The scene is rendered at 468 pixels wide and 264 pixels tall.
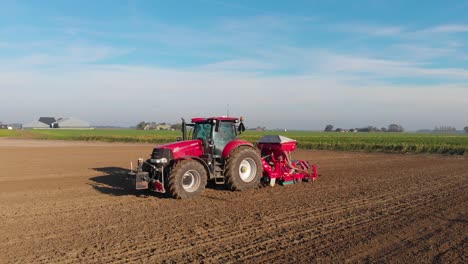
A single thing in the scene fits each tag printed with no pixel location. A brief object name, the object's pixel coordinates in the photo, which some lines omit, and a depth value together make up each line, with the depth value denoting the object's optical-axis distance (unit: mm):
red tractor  9641
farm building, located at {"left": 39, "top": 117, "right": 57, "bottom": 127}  162225
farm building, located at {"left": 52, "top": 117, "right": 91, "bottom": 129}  150825
